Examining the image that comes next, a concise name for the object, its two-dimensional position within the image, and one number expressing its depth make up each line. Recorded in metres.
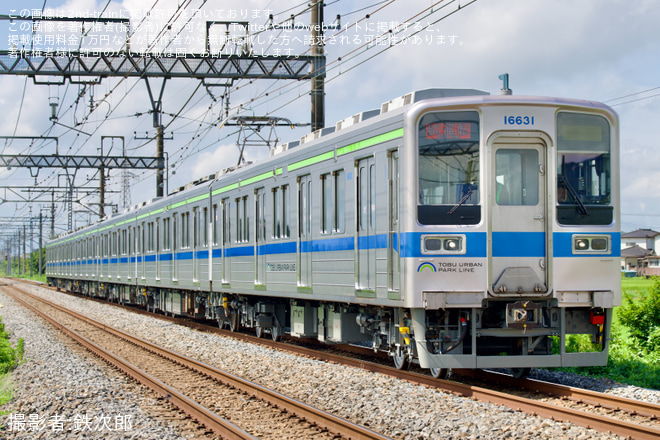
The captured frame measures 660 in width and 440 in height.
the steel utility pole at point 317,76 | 32.69
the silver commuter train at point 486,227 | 17.92
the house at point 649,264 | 170.84
